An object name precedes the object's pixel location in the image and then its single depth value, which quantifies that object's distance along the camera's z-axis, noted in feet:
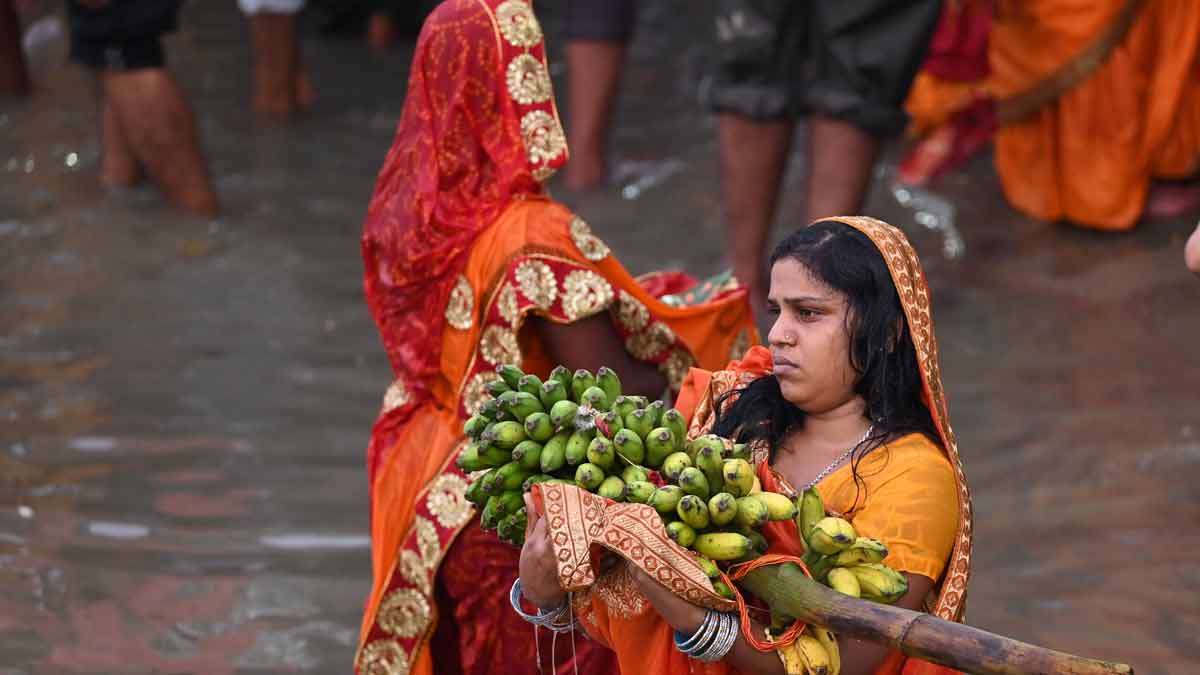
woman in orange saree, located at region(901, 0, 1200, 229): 37.55
